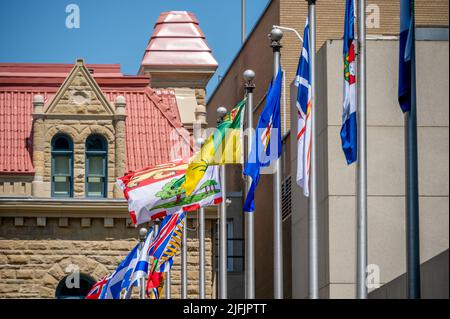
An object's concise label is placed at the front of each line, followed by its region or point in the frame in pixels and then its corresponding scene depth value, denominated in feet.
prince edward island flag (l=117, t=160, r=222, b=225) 133.08
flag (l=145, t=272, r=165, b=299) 152.05
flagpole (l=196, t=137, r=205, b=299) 146.01
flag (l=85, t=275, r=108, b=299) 159.84
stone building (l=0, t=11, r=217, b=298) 176.86
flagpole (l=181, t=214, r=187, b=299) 156.68
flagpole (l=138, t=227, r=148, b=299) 165.68
